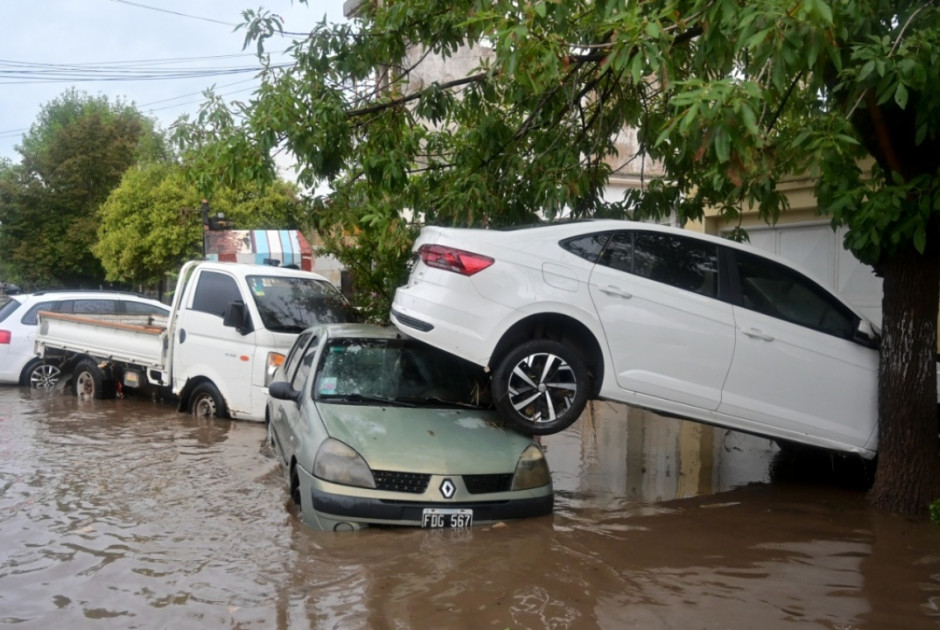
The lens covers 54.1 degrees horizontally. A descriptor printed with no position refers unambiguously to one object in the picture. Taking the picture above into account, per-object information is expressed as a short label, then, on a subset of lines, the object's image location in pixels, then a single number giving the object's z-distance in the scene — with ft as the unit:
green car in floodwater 19.97
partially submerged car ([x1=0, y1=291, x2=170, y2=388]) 48.83
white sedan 21.84
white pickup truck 35.50
